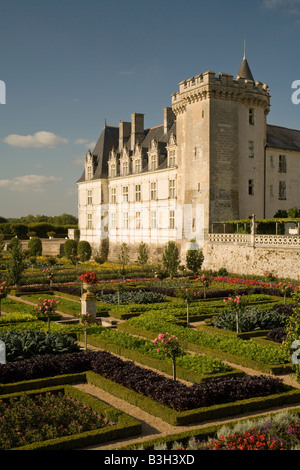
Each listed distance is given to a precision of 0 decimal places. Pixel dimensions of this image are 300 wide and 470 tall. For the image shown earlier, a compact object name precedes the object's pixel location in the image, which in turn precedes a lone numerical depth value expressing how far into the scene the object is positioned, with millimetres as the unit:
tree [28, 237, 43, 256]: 52469
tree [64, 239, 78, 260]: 51778
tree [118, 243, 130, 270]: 47000
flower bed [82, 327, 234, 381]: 13227
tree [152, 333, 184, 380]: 12039
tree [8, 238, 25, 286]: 29591
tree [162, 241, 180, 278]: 35688
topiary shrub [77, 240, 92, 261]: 48766
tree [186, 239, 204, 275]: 37125
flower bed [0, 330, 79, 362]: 14605
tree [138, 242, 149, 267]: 43969
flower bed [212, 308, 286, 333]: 18703
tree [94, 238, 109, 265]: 54469
